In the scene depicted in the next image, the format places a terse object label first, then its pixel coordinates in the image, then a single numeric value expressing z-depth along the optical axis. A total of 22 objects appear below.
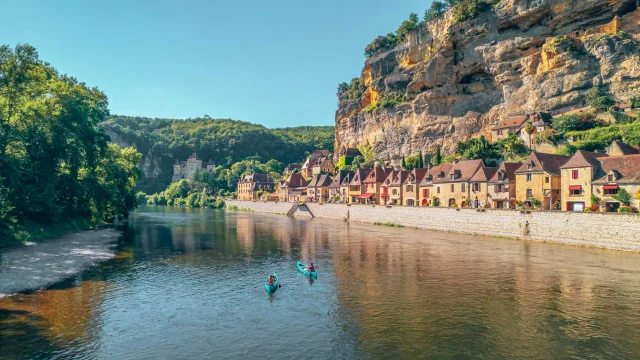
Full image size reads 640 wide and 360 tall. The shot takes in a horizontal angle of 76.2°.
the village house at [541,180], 48.91
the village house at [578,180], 43.78
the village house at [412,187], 70.12
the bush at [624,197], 39.88
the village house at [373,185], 81.44
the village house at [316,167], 118.74
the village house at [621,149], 50.75
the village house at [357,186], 85.75
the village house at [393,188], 74.50
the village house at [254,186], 127.50
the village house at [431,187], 64.81
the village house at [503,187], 53.88
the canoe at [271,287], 25.17
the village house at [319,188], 99.62
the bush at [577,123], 64.88
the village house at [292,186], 112.44
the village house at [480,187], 56.69
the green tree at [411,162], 89.16
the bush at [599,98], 65.19
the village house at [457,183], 59.94
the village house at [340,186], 90.62
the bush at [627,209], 38.23
